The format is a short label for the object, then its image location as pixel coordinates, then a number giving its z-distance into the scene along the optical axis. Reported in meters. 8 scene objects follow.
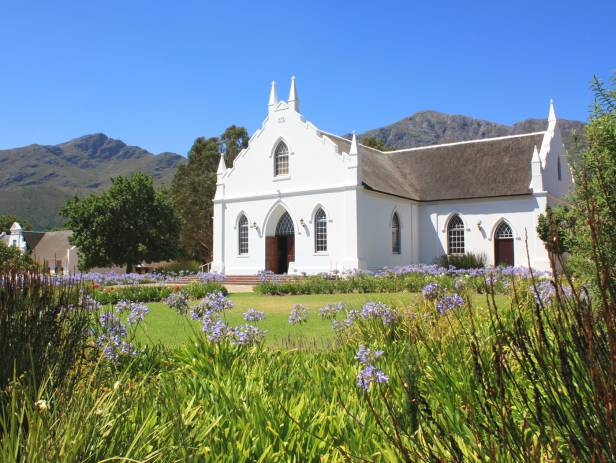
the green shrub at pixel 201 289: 22.12
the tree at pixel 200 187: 57.34
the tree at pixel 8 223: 85.50
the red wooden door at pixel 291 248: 35.22
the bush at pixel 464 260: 33.78
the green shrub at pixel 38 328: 4.47
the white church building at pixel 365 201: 32.50
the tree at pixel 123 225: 44.12
